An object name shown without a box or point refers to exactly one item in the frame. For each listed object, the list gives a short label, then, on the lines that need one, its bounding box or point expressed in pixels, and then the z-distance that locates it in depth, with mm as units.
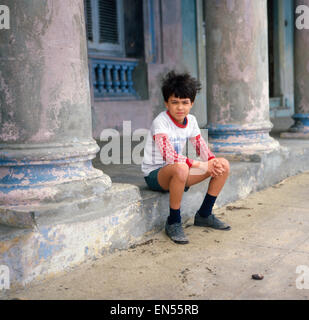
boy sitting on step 2852
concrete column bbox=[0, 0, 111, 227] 2420
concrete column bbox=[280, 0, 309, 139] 6164
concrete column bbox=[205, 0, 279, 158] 4301
